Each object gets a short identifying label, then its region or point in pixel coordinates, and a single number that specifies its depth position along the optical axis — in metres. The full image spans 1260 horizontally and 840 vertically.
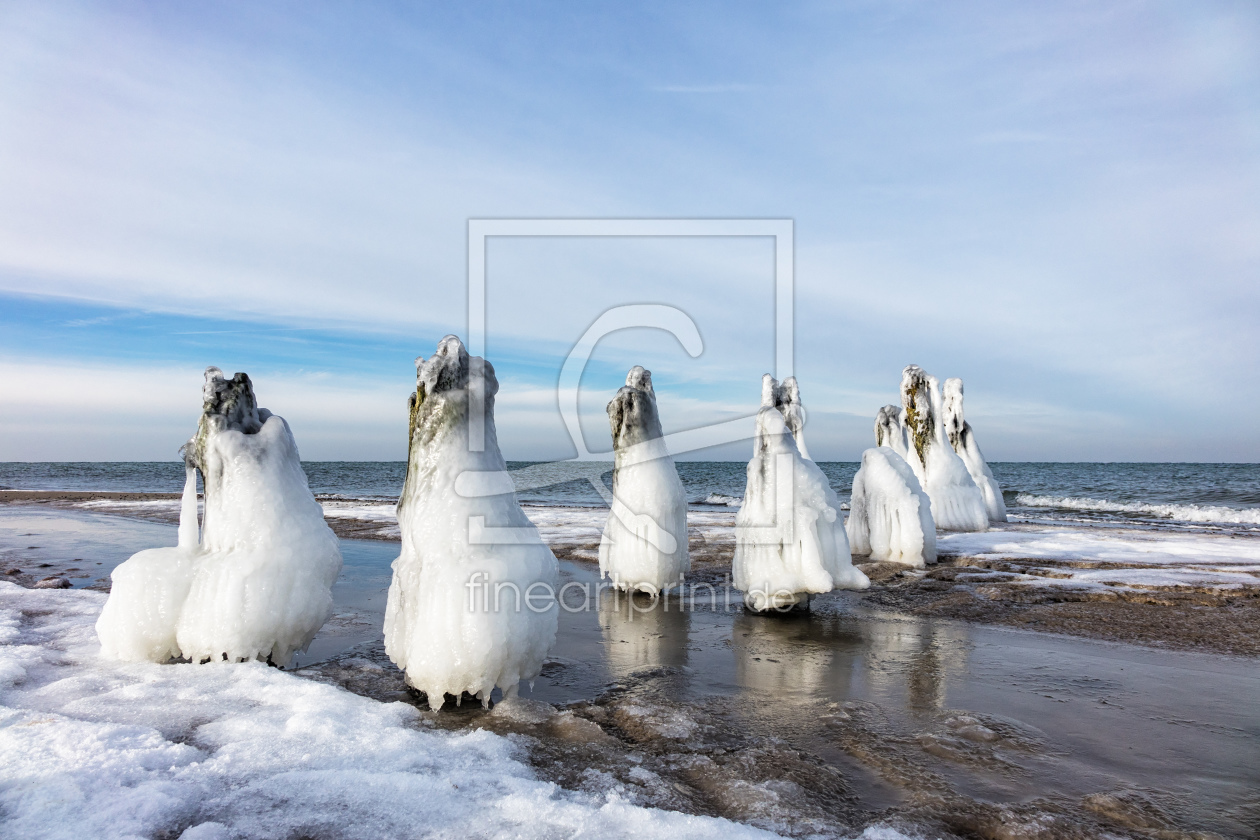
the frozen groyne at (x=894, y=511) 13.41
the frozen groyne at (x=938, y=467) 19.20
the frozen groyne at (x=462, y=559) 5.68
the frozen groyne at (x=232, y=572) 6.50
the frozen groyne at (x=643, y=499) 10.90
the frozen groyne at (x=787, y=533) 9.45
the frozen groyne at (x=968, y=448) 23.00
